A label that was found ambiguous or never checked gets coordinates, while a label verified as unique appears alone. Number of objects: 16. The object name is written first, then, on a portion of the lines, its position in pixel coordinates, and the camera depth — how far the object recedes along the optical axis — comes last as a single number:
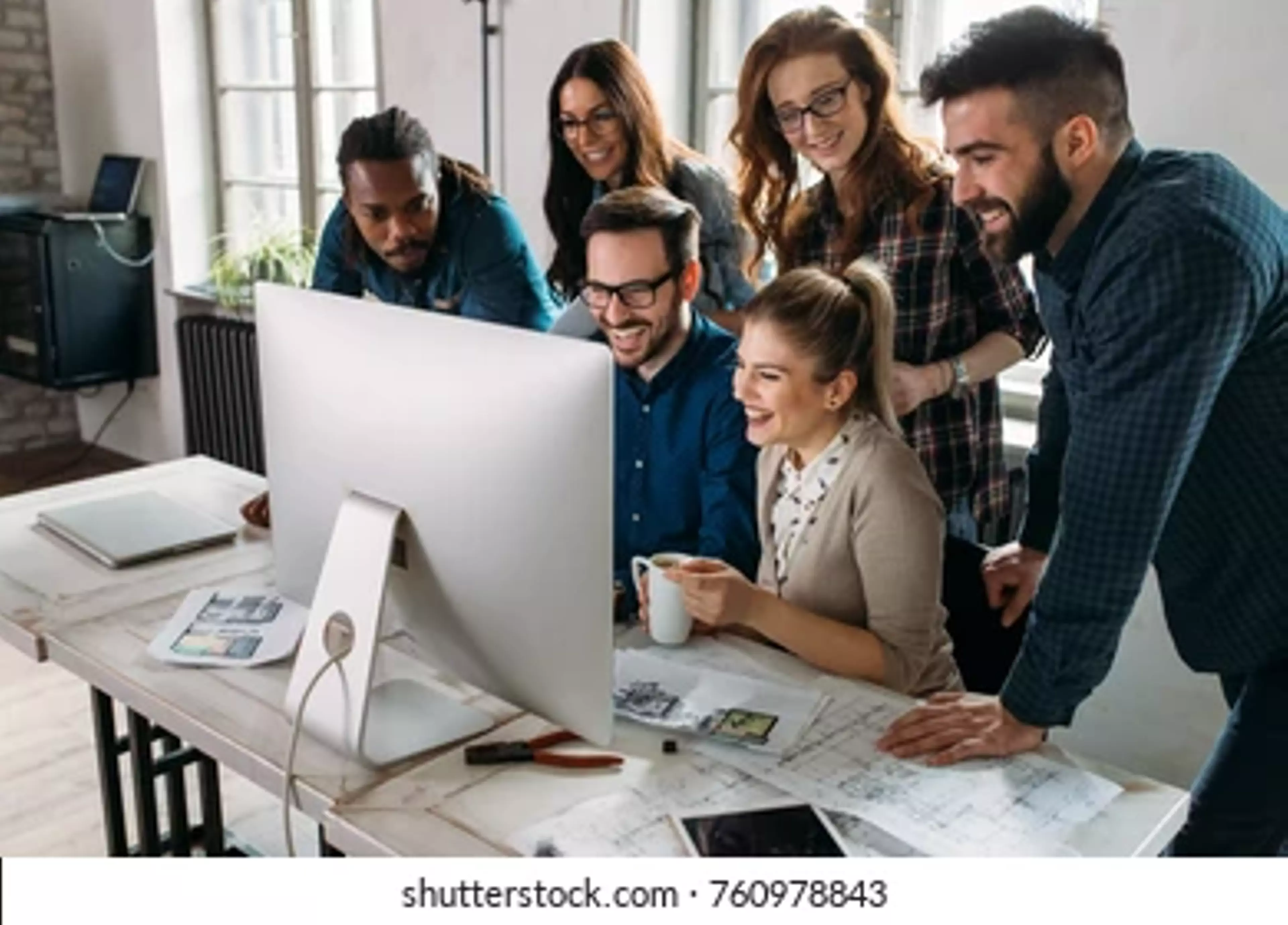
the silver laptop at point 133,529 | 1.71
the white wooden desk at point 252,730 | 1.07
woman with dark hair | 2.08
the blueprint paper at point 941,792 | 1.05
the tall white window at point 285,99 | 3.88
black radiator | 3.95
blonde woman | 1.36
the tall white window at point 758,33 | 2.59
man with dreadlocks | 1.89
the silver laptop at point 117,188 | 4.24
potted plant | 3.81
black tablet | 1.02
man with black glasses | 1.62
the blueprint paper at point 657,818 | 1.03
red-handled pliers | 1.15
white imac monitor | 1.00
